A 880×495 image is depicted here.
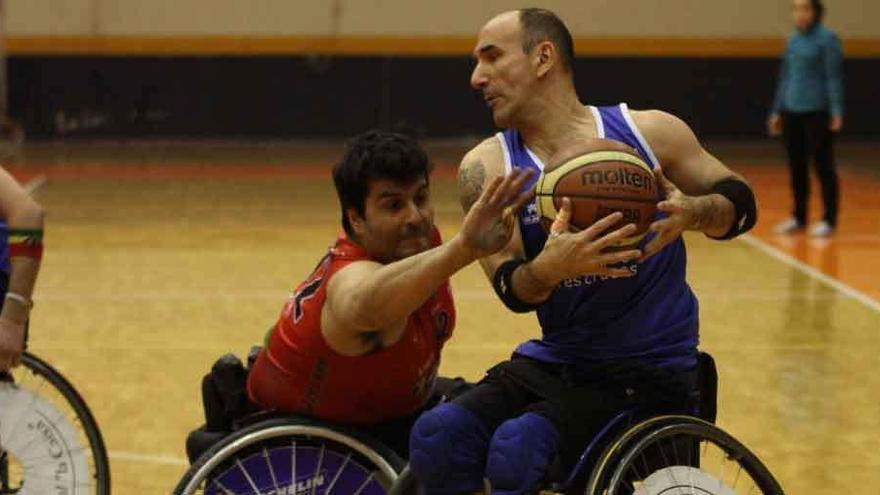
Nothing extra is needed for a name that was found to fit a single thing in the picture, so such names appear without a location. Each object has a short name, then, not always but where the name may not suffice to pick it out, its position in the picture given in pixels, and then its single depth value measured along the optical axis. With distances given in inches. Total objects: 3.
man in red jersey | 288.0
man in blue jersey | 273.0
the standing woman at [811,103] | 883.4
